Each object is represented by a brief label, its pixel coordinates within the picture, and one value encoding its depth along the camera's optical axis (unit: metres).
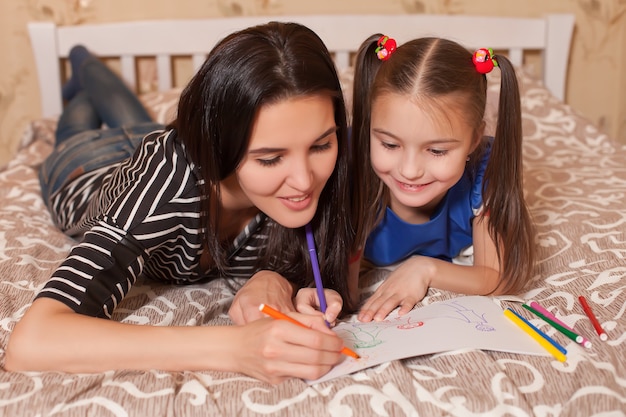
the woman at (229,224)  0.97
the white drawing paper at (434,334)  0.99
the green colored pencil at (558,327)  1.03
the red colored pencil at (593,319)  1.06
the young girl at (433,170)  1.18
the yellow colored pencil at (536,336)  0.99
